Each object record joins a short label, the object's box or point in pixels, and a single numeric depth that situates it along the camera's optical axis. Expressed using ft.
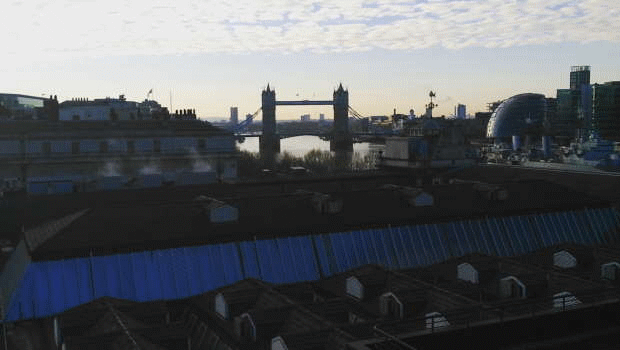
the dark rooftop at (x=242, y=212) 107.96
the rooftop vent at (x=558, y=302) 83.38
